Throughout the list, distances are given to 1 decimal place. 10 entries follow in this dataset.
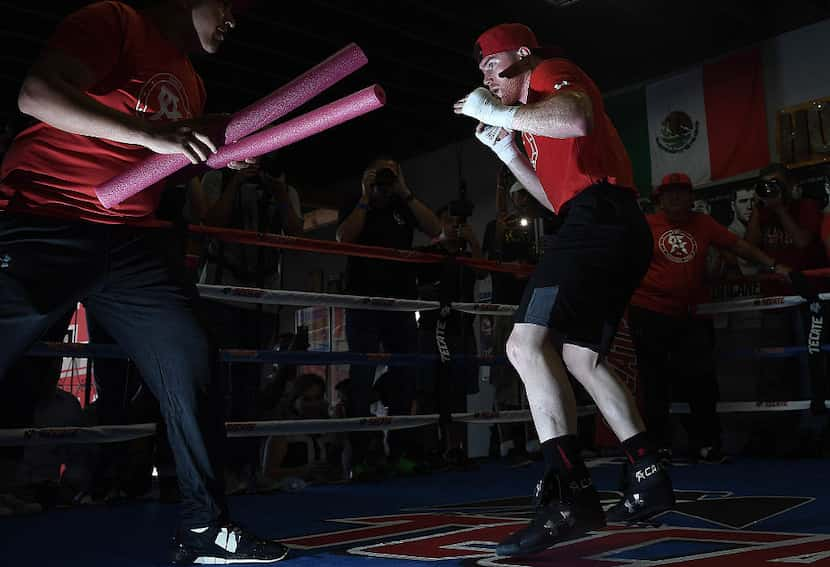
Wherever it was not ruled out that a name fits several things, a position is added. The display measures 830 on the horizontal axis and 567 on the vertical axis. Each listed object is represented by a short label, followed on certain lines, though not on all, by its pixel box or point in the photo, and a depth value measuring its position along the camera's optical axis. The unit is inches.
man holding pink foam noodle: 59.0
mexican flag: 249.9
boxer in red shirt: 69.0
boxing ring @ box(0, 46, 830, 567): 59.7
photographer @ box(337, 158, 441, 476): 152.5
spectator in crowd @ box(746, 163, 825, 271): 185.5
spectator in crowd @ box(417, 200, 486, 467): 151.6
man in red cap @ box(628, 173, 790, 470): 164.7
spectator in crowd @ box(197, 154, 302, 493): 133.5
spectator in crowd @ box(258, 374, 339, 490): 142.9
